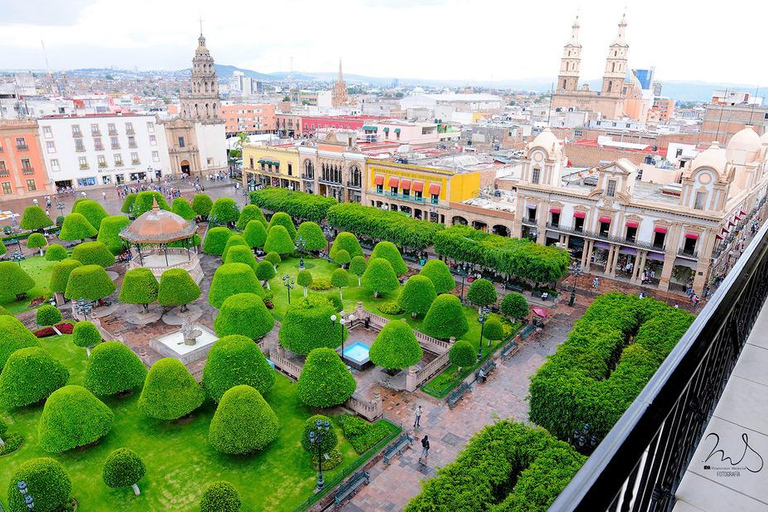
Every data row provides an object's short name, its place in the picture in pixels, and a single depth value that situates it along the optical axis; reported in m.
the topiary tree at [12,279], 36.81
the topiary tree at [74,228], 47.66
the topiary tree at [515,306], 34.81
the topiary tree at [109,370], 25.14
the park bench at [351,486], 20.67
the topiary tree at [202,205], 59.12
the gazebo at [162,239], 39.75
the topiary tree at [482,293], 35.84
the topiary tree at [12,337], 26.78
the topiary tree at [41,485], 18.08
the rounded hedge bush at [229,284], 34.34
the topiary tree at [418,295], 34.75
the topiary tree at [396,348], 27.69
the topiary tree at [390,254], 41.75
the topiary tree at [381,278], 38.88
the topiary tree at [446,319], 31.17
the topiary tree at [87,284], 35.34
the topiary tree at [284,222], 50.81
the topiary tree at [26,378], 24.36
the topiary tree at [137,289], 34.94
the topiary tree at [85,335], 30.36
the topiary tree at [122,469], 19.87
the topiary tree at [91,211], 51.34
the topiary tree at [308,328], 28.77
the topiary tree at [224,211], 55.23
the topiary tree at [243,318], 29.67
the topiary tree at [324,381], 24.52
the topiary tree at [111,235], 46.91
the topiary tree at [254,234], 47.97
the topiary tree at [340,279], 39.97
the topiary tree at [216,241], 46.56
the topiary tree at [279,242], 47.09
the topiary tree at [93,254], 39.72
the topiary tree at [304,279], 40.84
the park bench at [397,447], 23.16
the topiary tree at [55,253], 43.91
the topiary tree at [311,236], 48.31
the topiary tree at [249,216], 53.03
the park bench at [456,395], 27.08
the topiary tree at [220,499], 18.34
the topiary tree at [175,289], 34.78
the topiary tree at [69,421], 21.42
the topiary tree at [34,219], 50.84
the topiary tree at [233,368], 24.41
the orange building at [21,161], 64.75
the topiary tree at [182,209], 55.06
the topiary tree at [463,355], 28.78
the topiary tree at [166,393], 23.45
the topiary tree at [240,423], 21.45
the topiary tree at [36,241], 47.78
